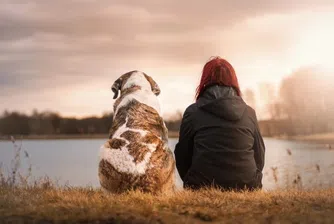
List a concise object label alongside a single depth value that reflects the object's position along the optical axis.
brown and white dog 7.70
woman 8.34
